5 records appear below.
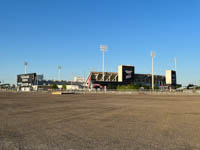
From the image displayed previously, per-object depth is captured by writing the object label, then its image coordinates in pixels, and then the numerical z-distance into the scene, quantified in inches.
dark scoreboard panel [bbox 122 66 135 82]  3683.6
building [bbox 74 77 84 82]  5590.6
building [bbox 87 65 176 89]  3548.2
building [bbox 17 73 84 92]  4208.2
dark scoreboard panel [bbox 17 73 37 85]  4188.0
